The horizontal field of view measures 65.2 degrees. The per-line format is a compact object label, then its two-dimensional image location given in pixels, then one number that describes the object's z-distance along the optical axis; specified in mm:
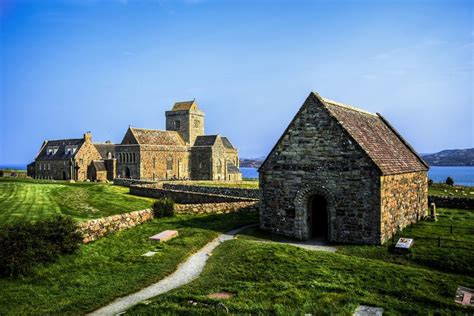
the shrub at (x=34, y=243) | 12469
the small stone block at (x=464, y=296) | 9781
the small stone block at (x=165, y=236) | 17188
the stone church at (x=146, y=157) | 65188
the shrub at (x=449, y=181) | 45000
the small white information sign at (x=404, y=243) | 14892
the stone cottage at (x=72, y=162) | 65375
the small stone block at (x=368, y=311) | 9258
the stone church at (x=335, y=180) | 17062
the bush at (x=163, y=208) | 23250
